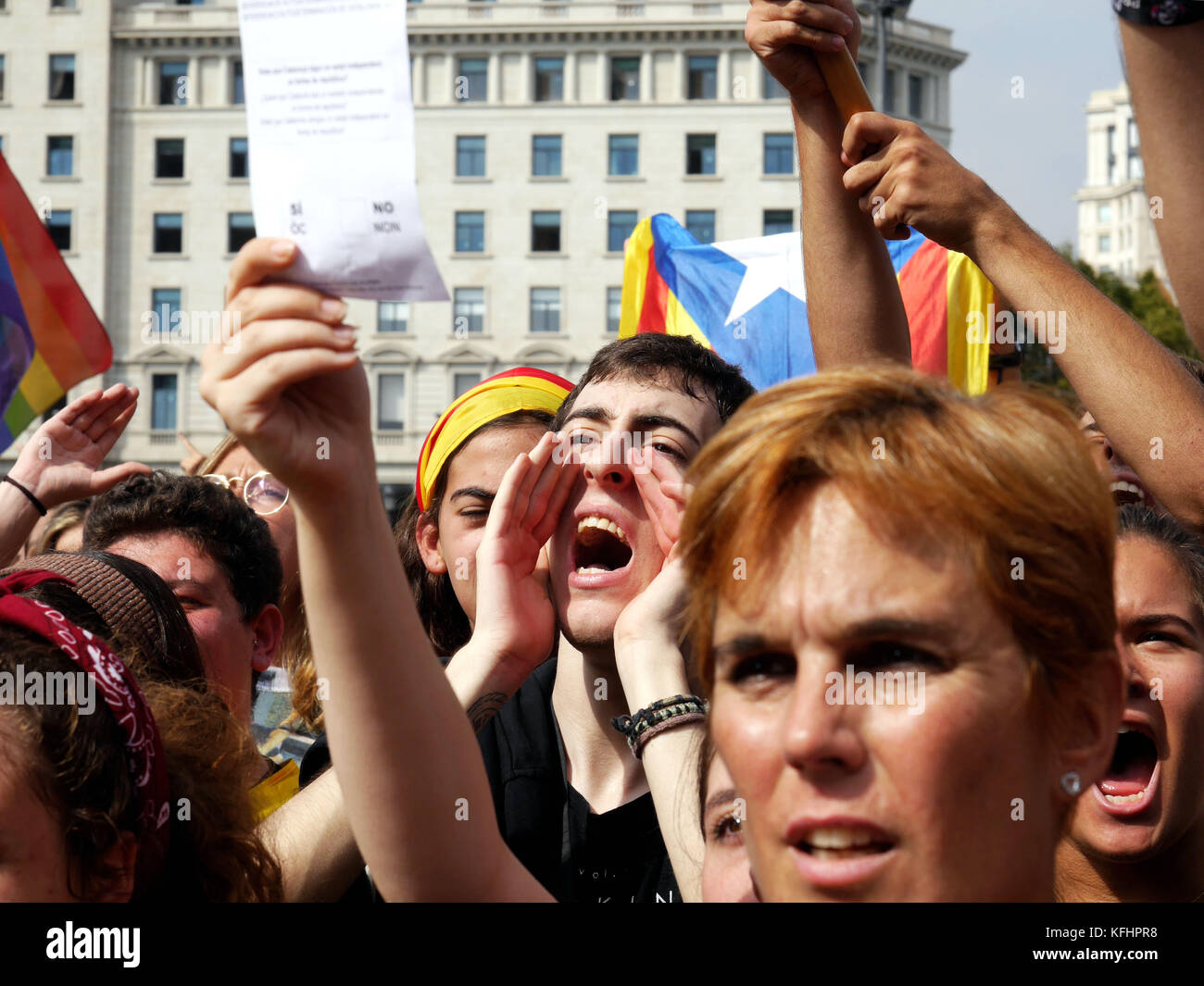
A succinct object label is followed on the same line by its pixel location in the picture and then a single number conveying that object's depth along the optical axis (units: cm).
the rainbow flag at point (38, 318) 409
